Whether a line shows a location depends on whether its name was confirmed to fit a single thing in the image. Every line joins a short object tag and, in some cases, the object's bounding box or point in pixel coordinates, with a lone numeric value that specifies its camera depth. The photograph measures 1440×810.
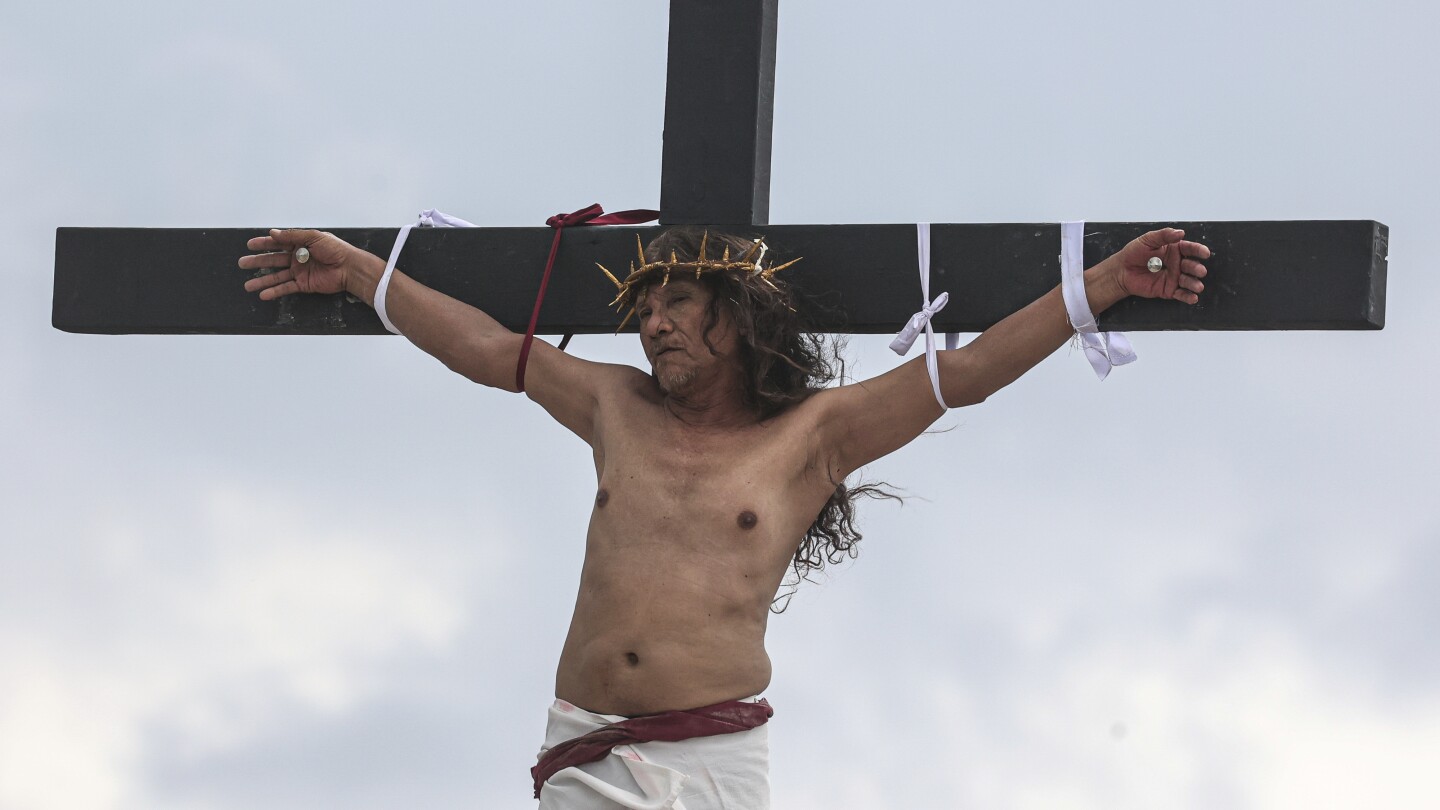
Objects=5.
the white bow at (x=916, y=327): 10.09
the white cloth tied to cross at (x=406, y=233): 10.72
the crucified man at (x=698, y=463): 9.77
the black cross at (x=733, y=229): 9.80
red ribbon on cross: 10.62
